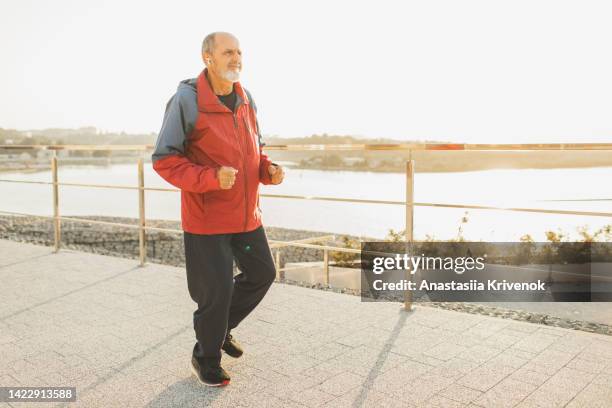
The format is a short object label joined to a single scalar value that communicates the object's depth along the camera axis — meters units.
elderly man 2.40
